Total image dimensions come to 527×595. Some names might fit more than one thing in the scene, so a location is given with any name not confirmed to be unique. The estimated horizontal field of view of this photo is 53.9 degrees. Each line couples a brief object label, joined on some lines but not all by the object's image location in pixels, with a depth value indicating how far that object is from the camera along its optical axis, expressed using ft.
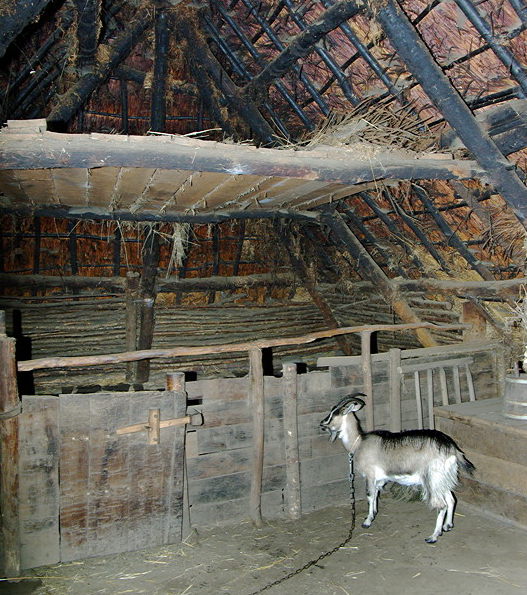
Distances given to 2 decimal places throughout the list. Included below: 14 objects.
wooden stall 10.96
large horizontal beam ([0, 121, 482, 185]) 8.98
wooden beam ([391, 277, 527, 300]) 14.69
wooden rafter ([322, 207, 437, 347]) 17.39
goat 12.04
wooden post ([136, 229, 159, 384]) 18.84
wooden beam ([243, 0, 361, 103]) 10.78
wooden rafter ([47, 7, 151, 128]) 14.80
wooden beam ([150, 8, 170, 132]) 15.62
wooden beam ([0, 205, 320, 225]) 14.93
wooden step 12.12
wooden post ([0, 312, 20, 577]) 10.44
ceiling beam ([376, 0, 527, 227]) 9.71
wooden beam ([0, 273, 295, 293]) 19.63
